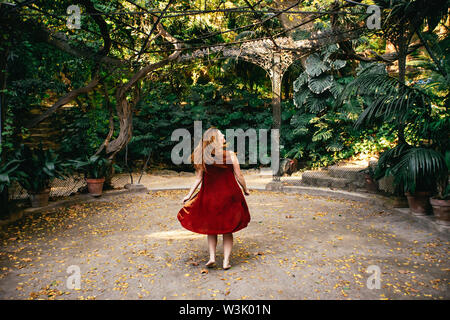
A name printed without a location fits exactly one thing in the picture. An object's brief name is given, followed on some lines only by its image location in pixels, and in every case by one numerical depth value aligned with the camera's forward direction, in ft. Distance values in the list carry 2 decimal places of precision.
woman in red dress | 10.31
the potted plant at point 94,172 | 23.18
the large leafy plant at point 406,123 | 13.61
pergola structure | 21.09
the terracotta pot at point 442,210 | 13.89
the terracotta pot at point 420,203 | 15.75
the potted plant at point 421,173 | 13.42
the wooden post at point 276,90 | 26.78
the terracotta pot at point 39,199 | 19.18
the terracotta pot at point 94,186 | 23.24
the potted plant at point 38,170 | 18.04
